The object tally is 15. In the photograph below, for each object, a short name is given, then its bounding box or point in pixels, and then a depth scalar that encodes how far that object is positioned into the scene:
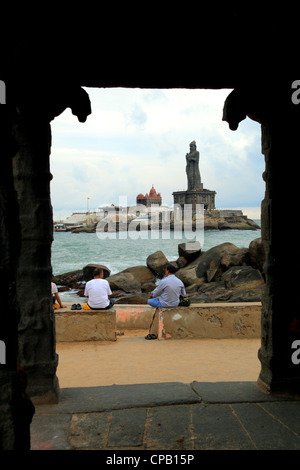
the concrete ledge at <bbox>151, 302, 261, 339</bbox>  6.70
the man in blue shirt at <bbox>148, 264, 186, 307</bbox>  6.99
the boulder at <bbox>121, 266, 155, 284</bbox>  21.75
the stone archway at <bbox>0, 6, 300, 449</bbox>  3.20
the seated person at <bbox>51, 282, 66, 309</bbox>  7.21
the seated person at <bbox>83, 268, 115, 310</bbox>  6.96
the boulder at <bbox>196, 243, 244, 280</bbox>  18.89
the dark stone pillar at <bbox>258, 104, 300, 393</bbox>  3.52
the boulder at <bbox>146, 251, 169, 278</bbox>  22.05
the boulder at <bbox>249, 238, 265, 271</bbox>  17.05
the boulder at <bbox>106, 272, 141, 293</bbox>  19.42
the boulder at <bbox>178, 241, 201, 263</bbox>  22.98
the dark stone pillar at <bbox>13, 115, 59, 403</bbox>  3.39
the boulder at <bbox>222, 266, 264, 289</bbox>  16.00
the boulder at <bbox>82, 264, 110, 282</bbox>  21.41
